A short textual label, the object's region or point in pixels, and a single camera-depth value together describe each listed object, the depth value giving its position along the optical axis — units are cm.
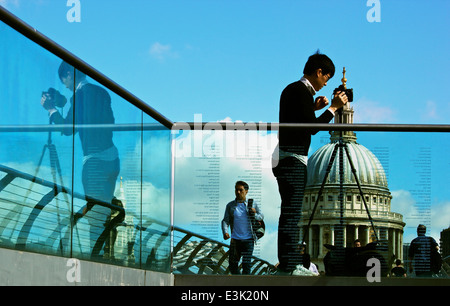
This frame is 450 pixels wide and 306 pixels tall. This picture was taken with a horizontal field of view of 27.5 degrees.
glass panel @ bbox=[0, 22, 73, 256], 512
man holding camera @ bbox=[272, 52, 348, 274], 782
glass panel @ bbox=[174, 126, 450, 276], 805
